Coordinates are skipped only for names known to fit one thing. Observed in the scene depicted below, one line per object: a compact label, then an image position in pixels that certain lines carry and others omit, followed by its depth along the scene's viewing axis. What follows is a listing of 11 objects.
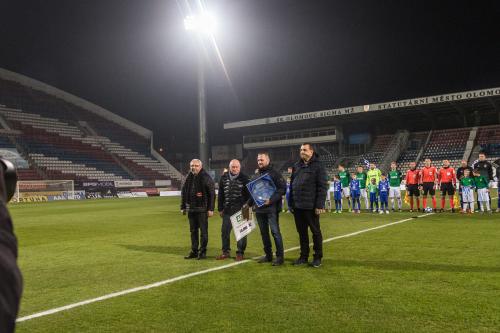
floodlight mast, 23.72
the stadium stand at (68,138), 48.00
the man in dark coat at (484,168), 16.41
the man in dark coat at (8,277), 1.00
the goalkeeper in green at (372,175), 18.64
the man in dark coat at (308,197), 7.61
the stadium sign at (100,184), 45.59
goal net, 39.05
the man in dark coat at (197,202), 8.91
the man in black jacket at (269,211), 8.03
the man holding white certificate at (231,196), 8.75
